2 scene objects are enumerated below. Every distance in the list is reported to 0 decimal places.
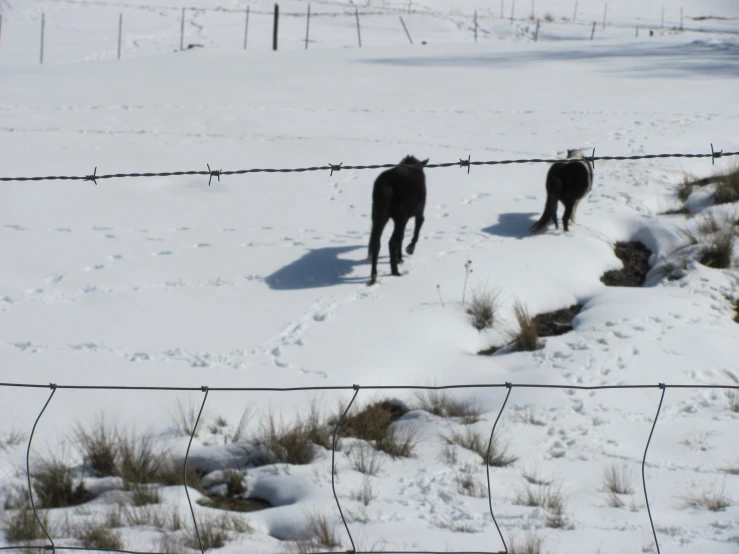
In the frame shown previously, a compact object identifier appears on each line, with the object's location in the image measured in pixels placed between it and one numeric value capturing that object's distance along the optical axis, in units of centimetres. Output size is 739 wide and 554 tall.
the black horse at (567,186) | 1789
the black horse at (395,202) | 1564
